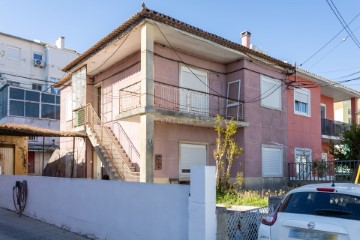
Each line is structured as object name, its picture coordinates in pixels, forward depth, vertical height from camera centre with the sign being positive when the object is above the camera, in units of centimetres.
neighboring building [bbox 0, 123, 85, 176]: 1869 -46
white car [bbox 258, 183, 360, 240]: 420 -89
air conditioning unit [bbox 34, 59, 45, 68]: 3416 +803
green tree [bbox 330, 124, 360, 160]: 1590 -3
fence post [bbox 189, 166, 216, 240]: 530 -89
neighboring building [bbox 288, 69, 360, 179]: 1841 +135
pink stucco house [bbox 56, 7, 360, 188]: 1251 +191
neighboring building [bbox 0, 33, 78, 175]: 2680 +589
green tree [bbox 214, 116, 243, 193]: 1217 -25
